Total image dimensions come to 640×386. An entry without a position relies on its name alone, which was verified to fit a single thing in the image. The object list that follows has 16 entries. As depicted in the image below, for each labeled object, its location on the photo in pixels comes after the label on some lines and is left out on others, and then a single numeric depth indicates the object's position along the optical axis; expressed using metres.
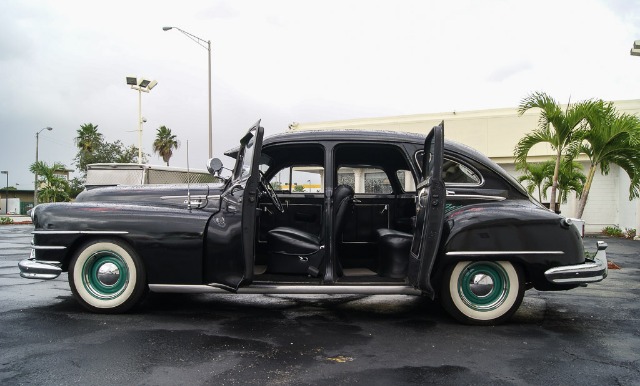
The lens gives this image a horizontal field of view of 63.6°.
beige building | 19.69
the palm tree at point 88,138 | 50.34
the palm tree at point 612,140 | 9.02
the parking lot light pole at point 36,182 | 41.80
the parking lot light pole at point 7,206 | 58.50
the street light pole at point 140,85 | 28.14
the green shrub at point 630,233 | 17.95
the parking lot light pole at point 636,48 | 12.23
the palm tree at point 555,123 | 9.25
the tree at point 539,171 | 15.98
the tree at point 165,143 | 51.44
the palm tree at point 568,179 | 13.07
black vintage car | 4.56
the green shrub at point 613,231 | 18.84
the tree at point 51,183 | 36.56
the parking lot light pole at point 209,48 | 19.92
